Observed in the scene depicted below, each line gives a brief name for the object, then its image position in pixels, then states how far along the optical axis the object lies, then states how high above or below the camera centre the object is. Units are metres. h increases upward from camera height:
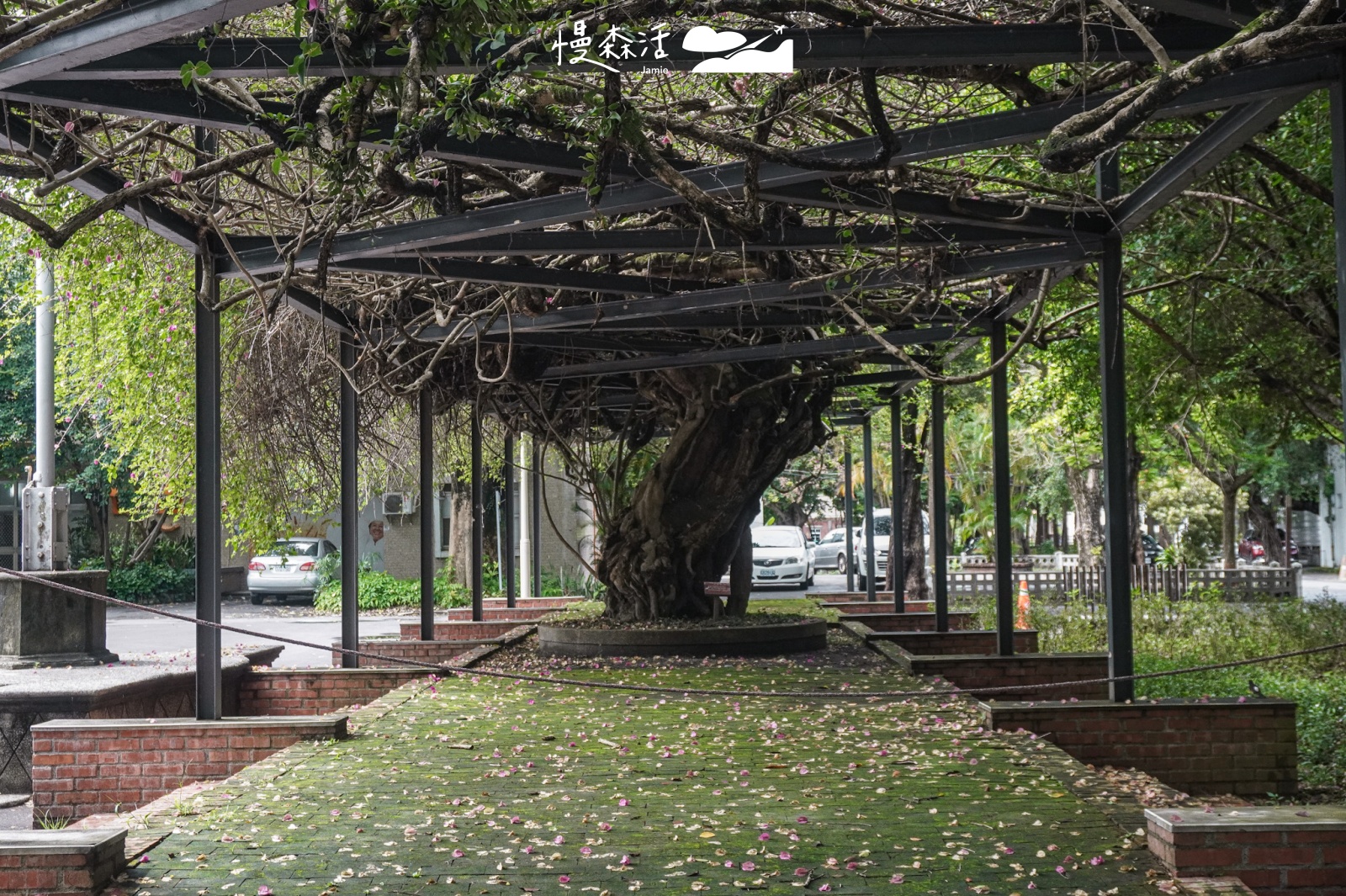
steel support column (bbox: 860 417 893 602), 19.59 -0.22
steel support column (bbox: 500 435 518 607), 18.55 -0.07
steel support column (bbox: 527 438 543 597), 19.51 -0.03
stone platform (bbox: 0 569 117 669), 12.92 -1.00
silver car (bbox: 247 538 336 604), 30.23 -1.28
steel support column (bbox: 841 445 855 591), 22.73 -0.30
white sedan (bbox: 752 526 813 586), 32.84 -1.20
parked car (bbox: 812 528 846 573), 42.19 -1.36
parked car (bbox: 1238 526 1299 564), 46.22 -1.76
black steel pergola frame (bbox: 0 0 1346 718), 5.42 +1.89
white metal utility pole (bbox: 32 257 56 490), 13.70 +1.49
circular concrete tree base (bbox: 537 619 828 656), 13.50 -1.34
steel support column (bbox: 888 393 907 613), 17.75 -0.41
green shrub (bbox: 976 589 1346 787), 11.80 -1.80
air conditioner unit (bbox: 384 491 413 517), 33.28 +0.41
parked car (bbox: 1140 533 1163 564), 38.70 -1.35
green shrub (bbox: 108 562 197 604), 30.16 -1.41
